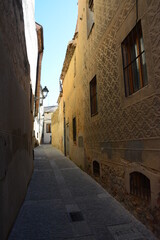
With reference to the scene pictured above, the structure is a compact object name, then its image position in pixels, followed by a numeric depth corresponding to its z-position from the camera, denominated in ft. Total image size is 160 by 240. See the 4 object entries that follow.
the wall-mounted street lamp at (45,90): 40.51
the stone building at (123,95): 9.05
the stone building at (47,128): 108.59
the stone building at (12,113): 8.58
